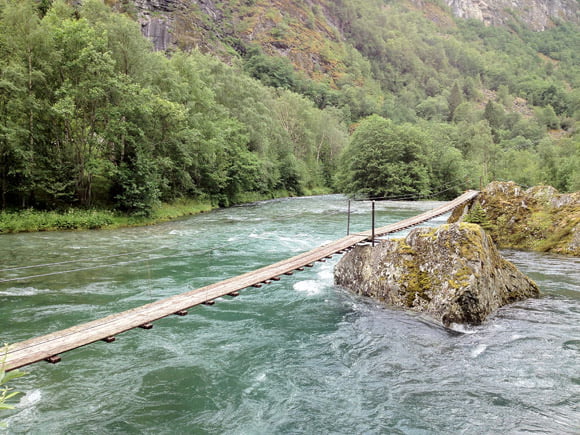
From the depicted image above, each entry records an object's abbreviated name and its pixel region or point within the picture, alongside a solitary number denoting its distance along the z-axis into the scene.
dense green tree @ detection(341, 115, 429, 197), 43.00
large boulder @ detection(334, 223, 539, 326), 7.46
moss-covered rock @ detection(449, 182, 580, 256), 13.44
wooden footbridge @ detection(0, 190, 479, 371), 4.41
